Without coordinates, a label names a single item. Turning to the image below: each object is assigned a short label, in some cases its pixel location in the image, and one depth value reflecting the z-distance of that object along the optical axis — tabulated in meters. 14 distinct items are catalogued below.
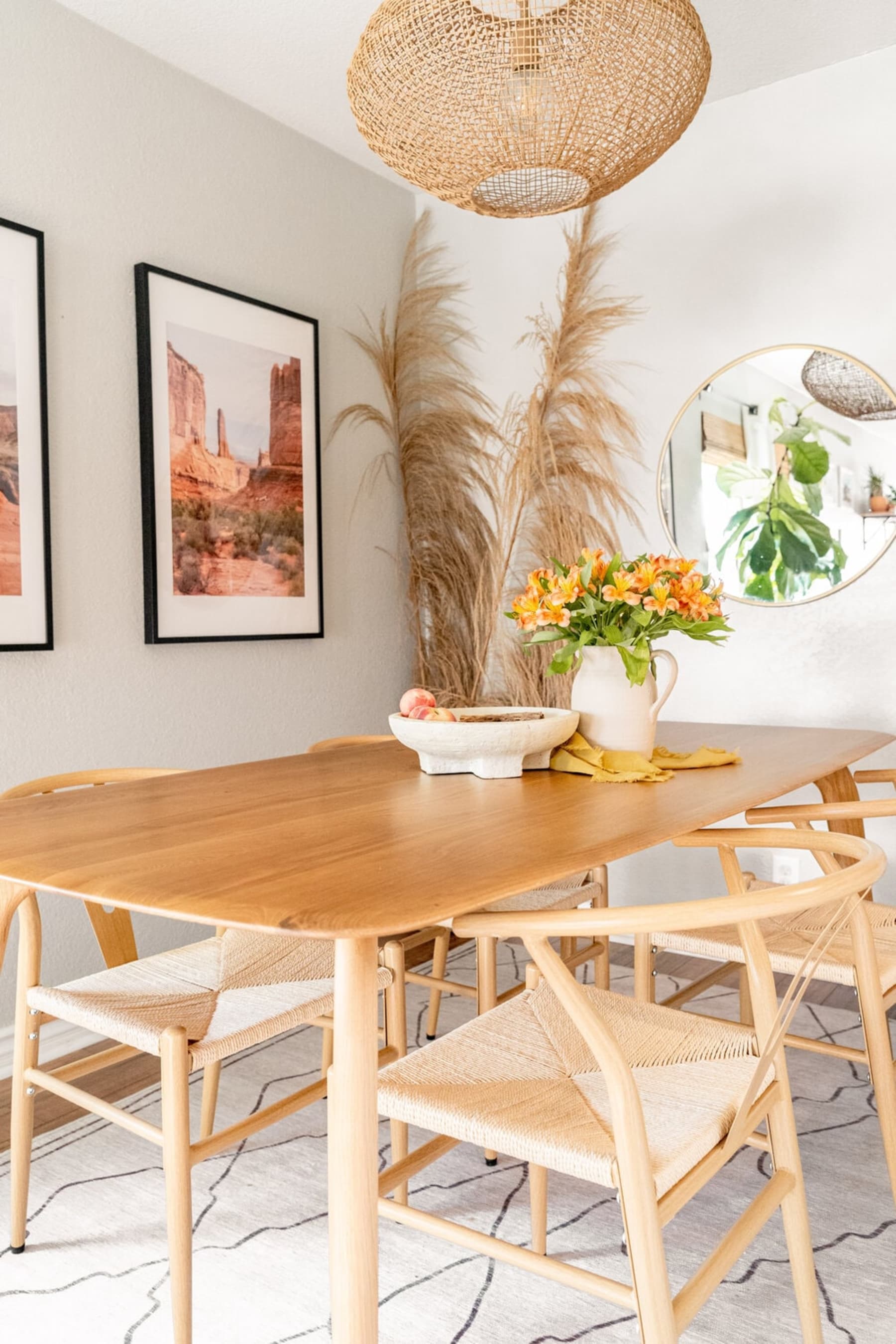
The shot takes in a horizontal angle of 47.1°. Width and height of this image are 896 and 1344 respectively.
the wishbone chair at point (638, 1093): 1.04
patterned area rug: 1.50
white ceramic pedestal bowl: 1.76
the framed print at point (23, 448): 2.40
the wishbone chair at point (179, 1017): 1.38
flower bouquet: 1.85
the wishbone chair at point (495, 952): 1.94
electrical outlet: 3.05
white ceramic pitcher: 1.93
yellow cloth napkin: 1.79
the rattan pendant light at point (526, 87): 1.66
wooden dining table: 1.01
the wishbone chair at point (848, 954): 1.55
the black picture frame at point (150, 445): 2.72
